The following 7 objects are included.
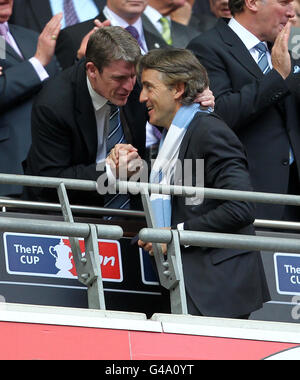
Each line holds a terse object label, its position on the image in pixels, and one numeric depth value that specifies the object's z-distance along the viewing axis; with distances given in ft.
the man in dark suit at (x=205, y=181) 42.57
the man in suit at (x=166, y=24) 63.98
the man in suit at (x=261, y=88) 49.06
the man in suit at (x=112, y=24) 56.08
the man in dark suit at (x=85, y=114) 47.57
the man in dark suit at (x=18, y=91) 52.24
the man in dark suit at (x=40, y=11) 61.26
